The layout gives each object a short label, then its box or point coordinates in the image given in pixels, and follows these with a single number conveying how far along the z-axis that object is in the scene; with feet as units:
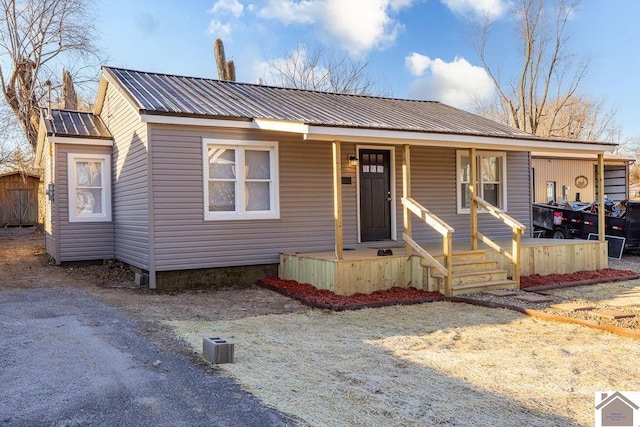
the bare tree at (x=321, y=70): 92.99
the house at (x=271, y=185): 28.86
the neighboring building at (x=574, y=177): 64.18
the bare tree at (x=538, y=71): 91.71
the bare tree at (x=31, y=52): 63.31
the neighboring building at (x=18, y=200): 76.79
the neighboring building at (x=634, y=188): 130.67
